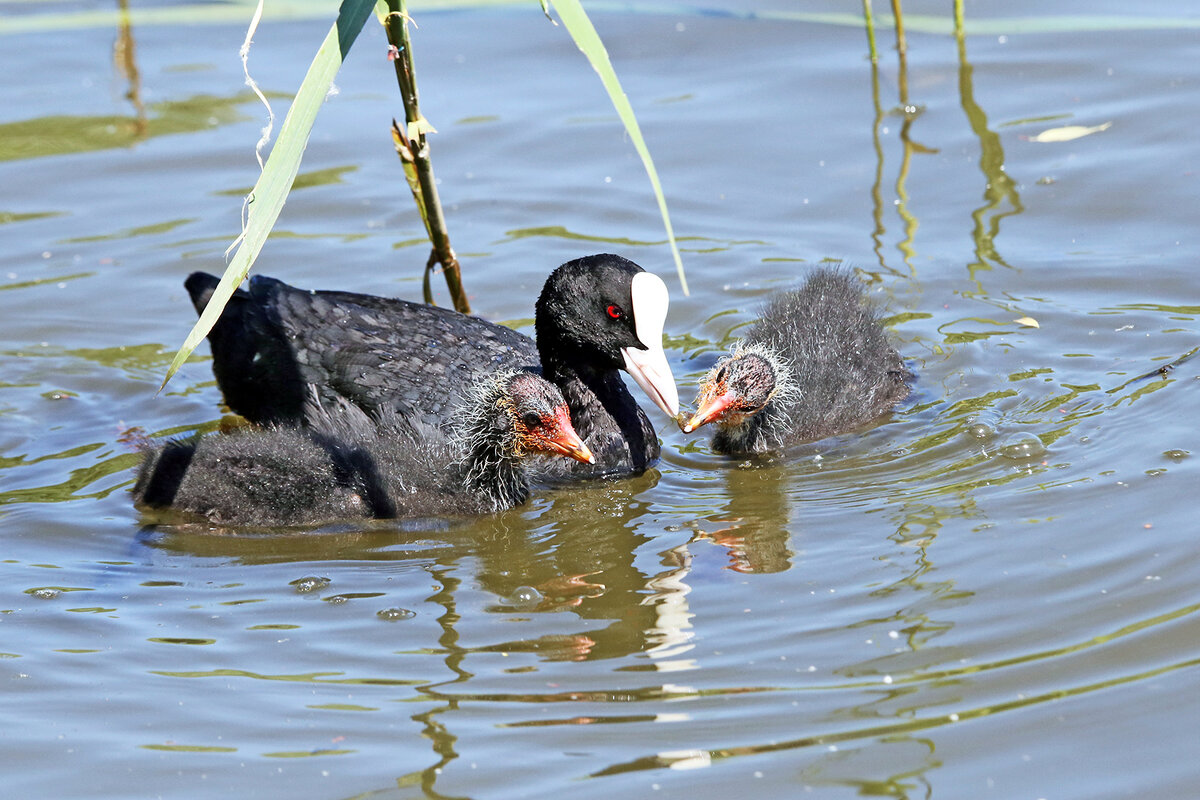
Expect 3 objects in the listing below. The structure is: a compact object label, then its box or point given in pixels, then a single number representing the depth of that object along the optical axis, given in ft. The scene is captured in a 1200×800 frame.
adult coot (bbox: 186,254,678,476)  36.63
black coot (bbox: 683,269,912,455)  36.88
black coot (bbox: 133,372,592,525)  34.63
